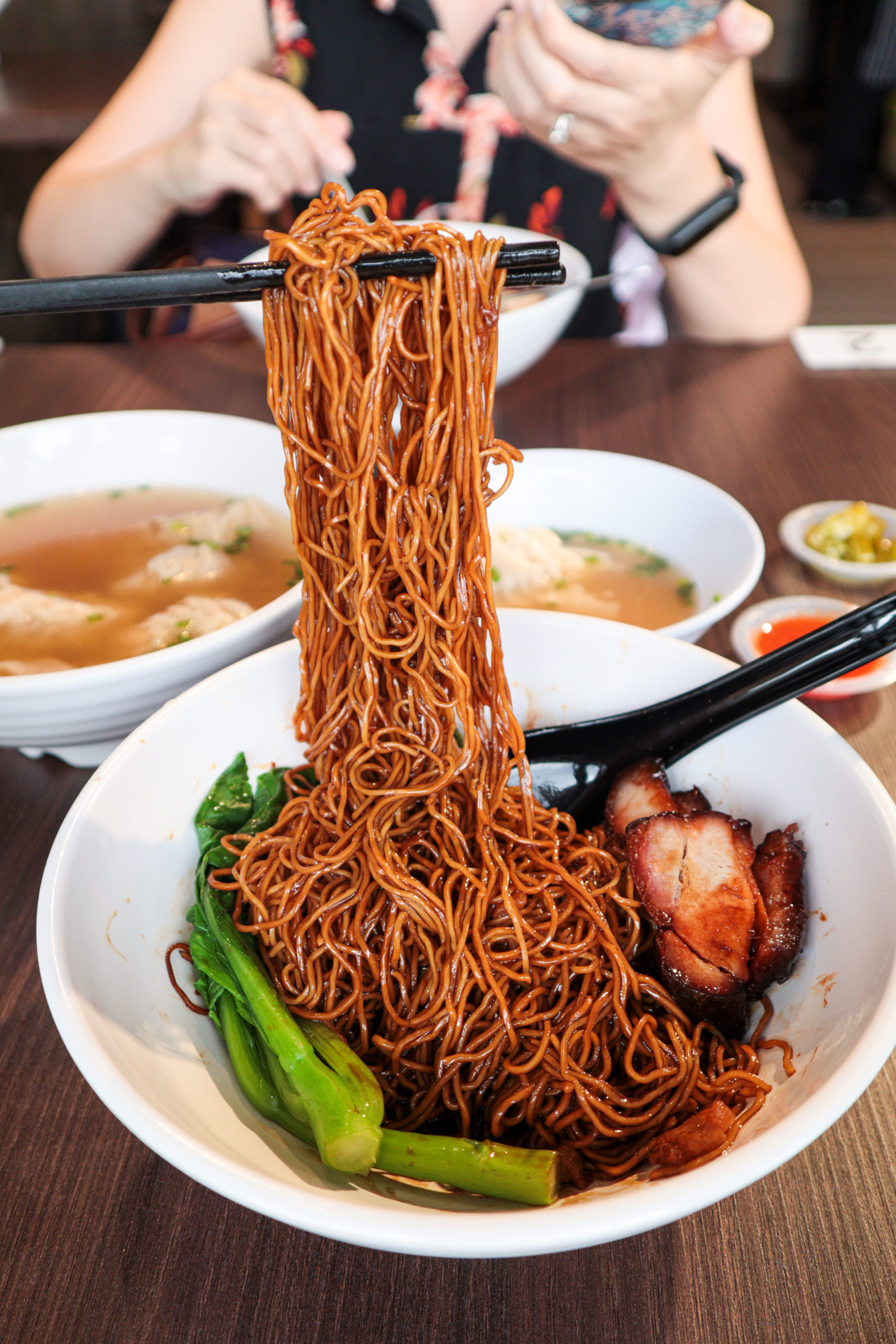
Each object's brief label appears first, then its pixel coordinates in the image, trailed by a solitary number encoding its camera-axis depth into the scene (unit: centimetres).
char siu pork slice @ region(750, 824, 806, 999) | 34
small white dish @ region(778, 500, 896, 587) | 50
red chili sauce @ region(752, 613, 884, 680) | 46
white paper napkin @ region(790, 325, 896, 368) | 67
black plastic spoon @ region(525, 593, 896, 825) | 36
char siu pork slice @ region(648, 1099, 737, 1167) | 30
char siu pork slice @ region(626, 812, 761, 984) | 35
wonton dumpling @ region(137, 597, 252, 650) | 45
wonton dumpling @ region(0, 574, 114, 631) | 46
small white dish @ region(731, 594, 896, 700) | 43
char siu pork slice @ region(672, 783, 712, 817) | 38
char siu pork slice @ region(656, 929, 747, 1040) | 34
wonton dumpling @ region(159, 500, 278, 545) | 51
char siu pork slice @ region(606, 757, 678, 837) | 37
